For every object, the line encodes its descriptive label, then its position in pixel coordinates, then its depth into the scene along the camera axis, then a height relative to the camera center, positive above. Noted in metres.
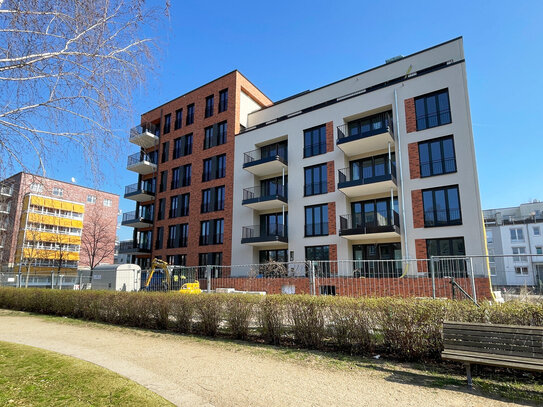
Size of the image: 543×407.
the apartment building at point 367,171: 18.41 +6.08
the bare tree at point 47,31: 4.63 +3.37
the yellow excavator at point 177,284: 14.35 -0.71
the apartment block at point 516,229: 53.44 +5.85
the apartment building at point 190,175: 28.12 +8.37
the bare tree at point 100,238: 44.06 +3.99
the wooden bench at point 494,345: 4.61 -1.12
